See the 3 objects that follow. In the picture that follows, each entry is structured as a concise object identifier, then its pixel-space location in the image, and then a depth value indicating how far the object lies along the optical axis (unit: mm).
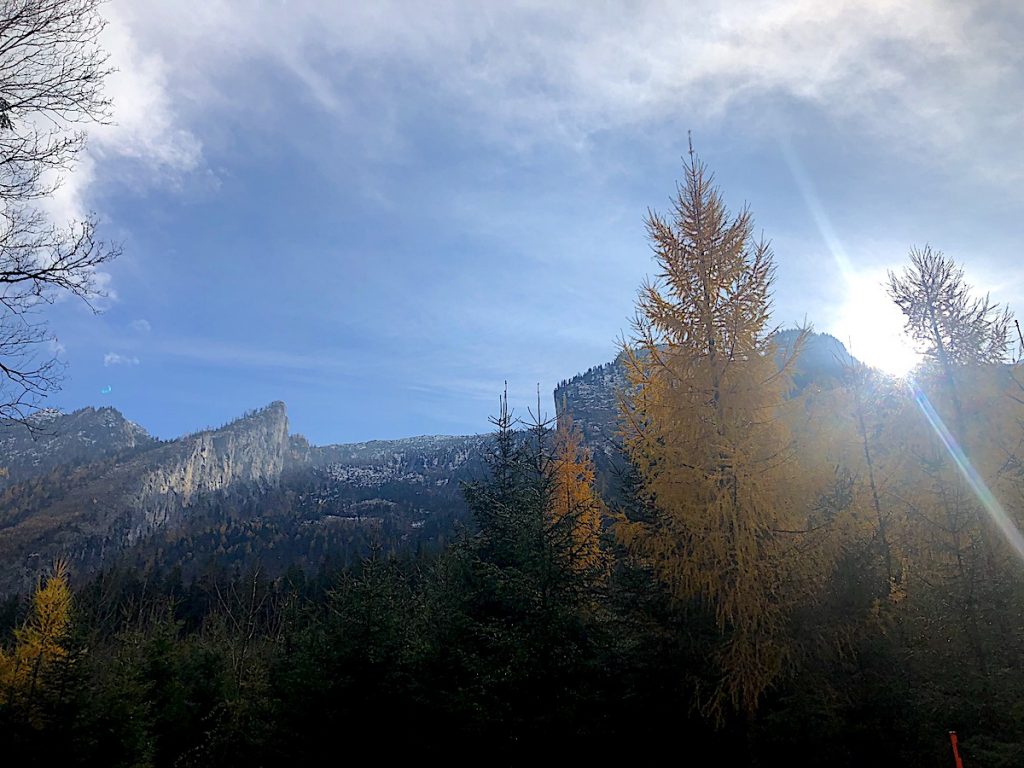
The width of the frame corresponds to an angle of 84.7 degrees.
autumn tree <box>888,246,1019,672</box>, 11102
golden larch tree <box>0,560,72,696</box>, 16766
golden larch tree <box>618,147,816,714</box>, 8070
